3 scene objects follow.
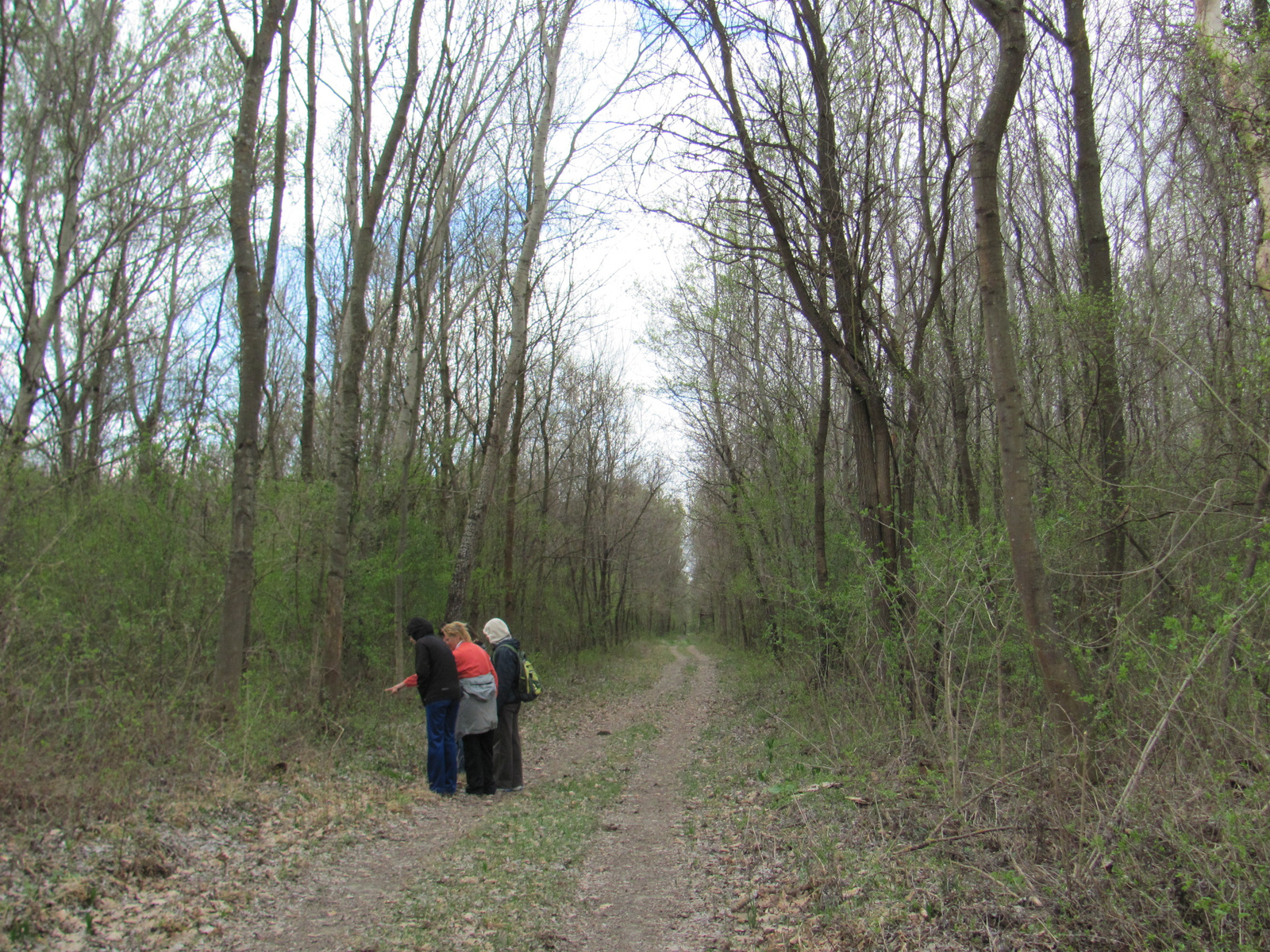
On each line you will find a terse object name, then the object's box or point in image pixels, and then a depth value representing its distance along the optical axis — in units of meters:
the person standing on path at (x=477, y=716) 7.68
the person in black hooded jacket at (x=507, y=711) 7.79
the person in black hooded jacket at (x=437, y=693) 7.56
